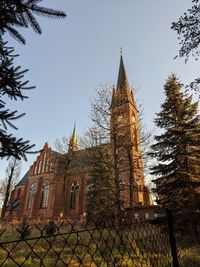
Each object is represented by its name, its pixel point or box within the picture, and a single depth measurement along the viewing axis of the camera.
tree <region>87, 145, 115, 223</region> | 13.04
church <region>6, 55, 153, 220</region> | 13.10
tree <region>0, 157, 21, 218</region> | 31.33
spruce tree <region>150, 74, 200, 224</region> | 11.88
